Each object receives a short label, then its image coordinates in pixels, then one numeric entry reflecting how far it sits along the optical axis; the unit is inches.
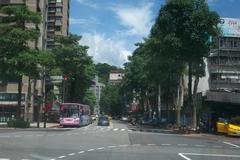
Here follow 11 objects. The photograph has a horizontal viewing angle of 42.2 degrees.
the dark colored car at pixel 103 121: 1792.1
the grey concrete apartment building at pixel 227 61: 1881.6
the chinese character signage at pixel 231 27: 1875.9
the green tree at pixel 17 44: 1227.7
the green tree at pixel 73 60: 2049.3
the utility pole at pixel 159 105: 1863.2
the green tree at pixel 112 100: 3782.6
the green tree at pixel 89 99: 3044.7
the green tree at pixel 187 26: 1090.7
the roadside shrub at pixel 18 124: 1242.8
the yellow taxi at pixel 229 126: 1021.7
